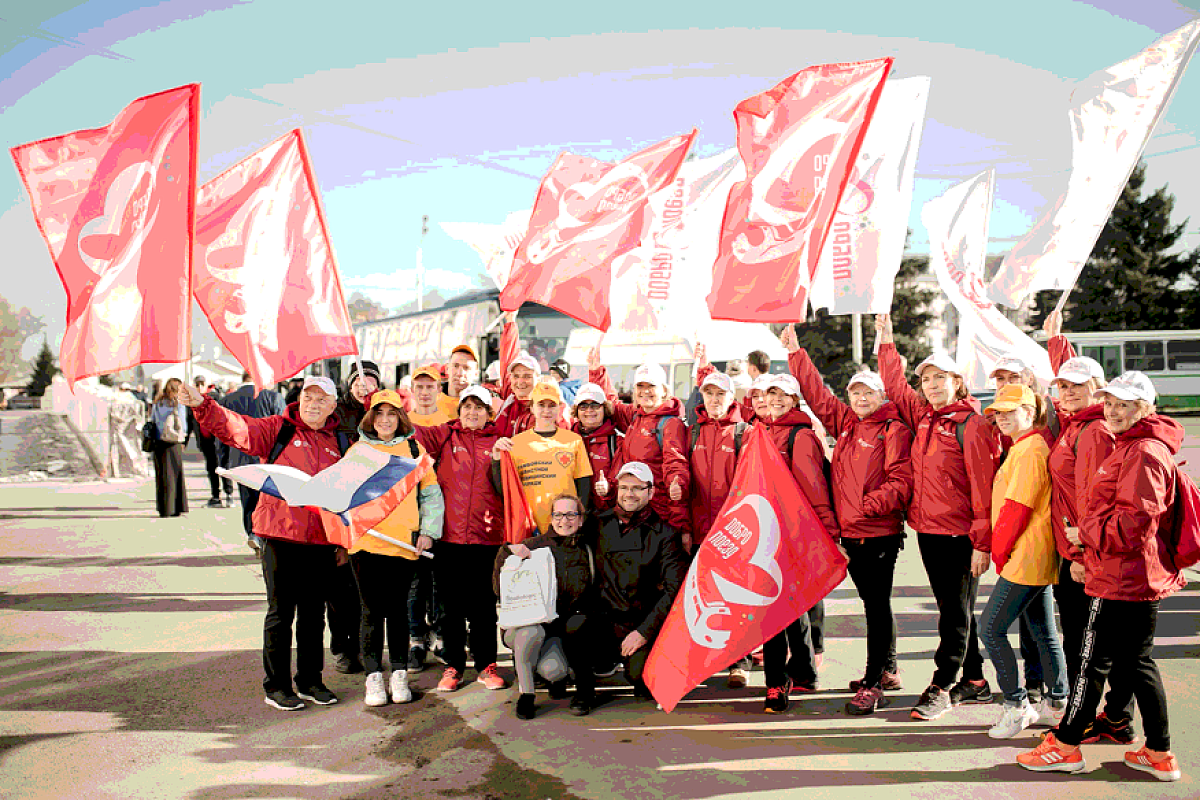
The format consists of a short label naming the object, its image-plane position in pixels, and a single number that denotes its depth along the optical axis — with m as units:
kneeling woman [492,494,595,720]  5.67
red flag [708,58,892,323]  6.39
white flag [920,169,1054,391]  9.28
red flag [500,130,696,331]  7.89
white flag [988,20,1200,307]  6.78
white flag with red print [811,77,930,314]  7.51
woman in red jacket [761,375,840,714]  5.87
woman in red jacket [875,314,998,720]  5.38
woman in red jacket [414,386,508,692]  6.27
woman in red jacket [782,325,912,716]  5.58
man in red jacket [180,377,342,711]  5.72
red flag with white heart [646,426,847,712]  5.50
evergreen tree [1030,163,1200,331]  44.19
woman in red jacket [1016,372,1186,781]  4.36
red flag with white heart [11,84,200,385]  5.67
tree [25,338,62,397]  65.57
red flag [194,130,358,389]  6.24
